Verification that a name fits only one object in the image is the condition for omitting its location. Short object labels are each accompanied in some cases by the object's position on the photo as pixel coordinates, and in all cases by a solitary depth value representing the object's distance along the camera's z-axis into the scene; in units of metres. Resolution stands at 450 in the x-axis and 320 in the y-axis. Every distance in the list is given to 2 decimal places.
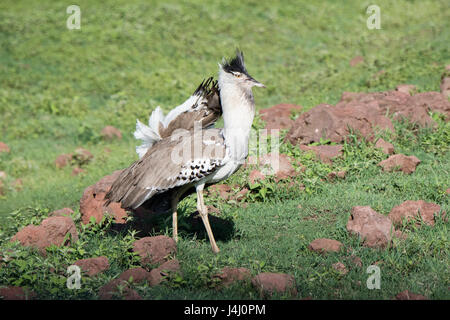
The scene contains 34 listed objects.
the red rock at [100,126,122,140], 18.35
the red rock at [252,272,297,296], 8.22
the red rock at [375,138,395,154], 13.27
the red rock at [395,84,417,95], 16.84
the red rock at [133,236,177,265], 9.36
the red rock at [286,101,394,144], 13.81
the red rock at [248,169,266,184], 12.33
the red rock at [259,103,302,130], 15.80
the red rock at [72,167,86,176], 16.04
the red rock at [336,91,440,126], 14.41
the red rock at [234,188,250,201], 12.24
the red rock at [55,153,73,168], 16.66
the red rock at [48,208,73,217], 12.32
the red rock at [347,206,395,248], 9.55
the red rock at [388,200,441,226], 10.17
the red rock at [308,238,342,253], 9.46
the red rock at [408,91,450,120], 14.86
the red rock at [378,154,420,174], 12.52
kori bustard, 9.62
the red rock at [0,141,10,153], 17.47
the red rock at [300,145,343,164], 13.16
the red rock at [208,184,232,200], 12.41
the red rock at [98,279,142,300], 8.11
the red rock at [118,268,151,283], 8.68
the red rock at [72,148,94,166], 16.55
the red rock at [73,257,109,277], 9.04
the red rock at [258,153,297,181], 12.39
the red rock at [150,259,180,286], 8.68
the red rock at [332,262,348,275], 8.72
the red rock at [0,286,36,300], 8.18
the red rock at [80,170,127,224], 11.63
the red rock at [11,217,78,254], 10.05
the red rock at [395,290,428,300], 7.80
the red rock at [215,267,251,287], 8.58
